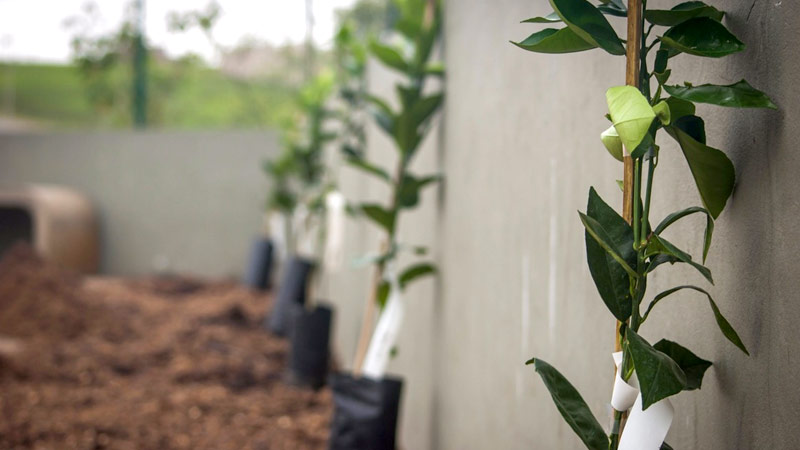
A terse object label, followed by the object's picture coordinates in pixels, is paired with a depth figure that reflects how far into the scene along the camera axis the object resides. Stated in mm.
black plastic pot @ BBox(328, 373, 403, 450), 1948
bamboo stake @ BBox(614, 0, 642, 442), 743
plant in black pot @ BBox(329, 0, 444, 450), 1965
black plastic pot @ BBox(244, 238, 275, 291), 6012
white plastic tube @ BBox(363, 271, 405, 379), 2021
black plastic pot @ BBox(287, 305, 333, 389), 3324
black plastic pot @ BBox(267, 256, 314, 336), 4016
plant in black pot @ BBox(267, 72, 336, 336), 4035
